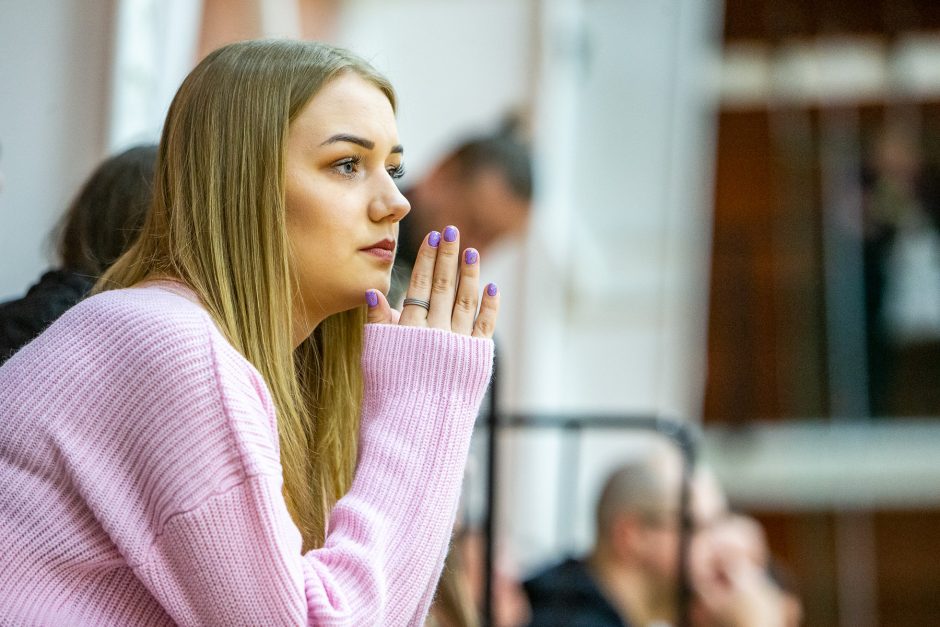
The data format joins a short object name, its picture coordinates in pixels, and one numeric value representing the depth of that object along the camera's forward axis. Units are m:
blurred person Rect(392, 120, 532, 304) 6.36
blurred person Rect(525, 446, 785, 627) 6.80
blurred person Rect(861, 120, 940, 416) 12.84
